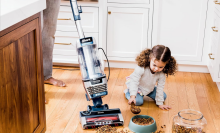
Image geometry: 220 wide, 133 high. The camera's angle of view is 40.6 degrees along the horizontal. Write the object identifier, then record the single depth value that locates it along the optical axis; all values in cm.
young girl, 207
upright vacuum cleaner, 188
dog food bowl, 186
